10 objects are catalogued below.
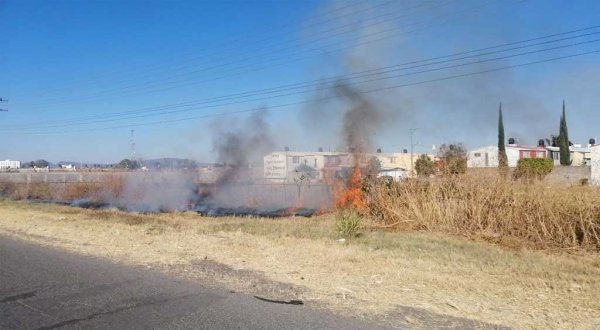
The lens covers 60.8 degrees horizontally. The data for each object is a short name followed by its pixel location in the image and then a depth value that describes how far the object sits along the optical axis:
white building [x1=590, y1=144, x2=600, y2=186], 34.88
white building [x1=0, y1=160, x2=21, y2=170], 125.50
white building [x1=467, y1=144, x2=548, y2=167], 55.44
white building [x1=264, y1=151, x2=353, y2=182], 33.09
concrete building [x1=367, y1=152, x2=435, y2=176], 57.03
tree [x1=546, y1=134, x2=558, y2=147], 69.27
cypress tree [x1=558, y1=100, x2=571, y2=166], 54.53
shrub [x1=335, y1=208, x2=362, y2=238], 11.24
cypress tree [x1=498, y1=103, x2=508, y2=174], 54.10
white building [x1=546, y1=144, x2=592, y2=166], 61.62
